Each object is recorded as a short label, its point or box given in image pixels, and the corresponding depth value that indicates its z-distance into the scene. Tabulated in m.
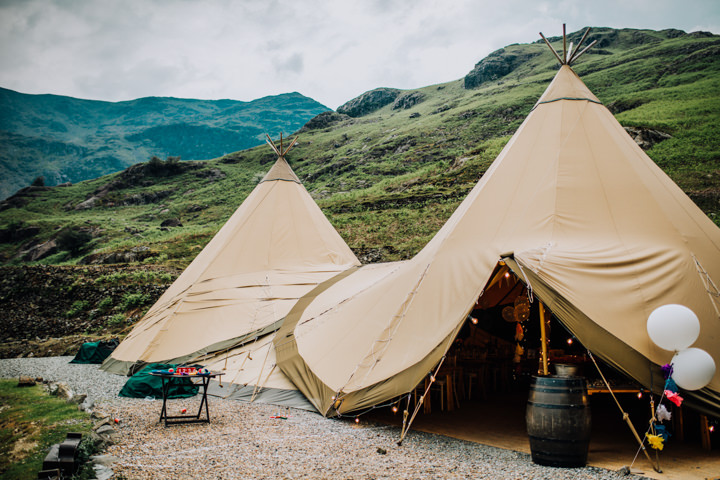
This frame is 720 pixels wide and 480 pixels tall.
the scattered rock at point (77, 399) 7.07
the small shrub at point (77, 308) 17.20
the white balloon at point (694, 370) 4.36
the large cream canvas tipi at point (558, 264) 5.12
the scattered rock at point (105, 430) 5.19
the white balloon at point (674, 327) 4.47
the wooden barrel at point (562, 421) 4.37
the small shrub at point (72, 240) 38.78
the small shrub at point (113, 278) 18.69
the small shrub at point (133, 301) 17.14
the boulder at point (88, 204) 55.53
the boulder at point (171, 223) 43.56
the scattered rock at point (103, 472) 3.93
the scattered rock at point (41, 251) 38.66
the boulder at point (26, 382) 8.84
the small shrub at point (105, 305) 17.30
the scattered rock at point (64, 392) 7.42
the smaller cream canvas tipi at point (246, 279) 9.98
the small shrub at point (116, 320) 16.37
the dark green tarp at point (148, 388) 8.06
